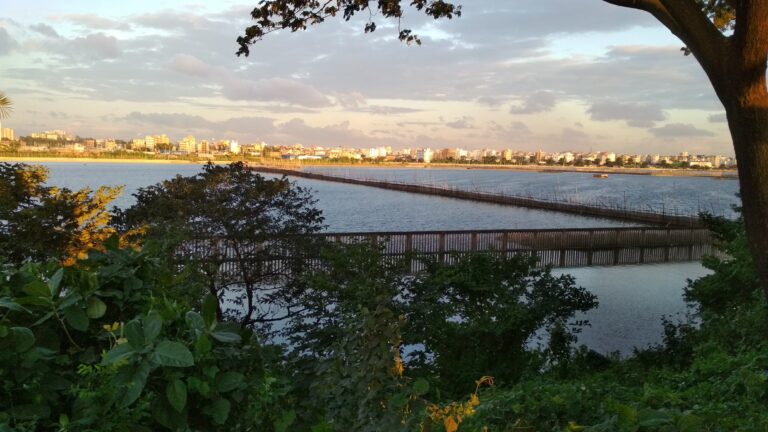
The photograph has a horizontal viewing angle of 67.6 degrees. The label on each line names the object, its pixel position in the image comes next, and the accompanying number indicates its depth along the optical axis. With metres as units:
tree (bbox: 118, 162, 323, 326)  11.01
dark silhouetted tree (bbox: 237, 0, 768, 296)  4.13
